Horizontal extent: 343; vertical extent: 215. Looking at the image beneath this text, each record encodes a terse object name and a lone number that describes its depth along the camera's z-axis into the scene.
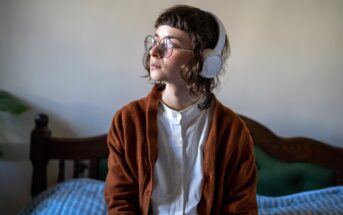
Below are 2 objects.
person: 0.94
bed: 1.33
